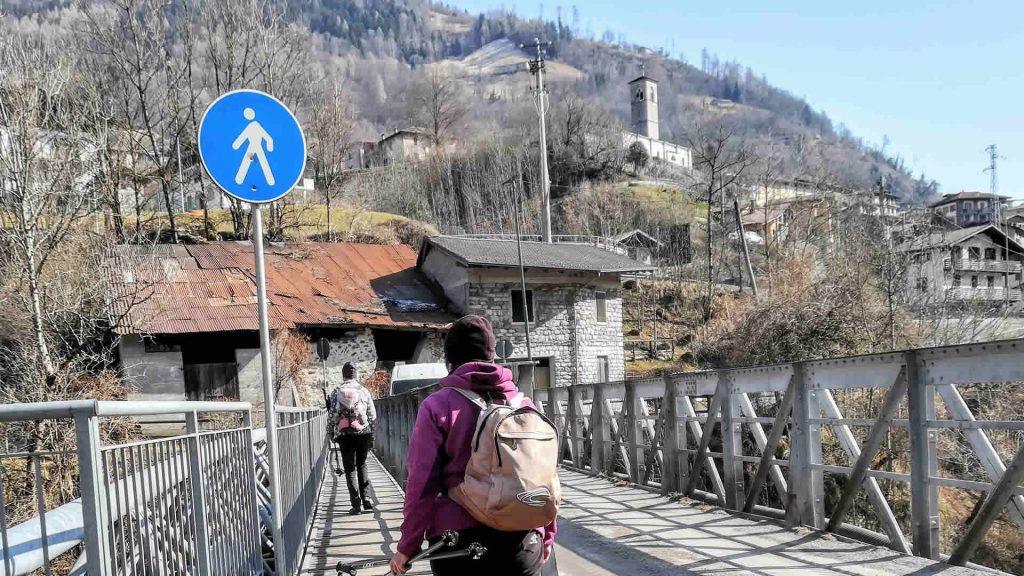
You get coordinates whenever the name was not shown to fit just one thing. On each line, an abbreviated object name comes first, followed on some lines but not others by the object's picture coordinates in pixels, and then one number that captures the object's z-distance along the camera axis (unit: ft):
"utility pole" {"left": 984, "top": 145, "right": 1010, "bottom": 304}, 201.16
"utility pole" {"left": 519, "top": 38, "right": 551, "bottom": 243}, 131.54
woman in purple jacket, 9.52
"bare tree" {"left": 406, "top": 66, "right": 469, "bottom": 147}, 307.37
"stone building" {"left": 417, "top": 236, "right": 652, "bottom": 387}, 110.01
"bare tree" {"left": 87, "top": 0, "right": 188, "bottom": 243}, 126.72
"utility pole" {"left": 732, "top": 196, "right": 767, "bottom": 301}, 132.83
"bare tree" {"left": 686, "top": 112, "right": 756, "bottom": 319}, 152.25
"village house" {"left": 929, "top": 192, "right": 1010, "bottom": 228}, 321.11
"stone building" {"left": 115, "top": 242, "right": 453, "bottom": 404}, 84.64
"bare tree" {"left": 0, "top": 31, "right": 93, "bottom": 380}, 62.08
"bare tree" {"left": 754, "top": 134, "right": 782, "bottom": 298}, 146.98
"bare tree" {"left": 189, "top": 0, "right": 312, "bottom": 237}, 135.33
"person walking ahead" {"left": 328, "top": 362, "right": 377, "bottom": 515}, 27.58
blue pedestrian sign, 14.61
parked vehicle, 57.72
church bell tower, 462.60
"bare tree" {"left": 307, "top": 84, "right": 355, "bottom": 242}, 161.68
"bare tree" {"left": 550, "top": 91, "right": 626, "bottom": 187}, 257.98
